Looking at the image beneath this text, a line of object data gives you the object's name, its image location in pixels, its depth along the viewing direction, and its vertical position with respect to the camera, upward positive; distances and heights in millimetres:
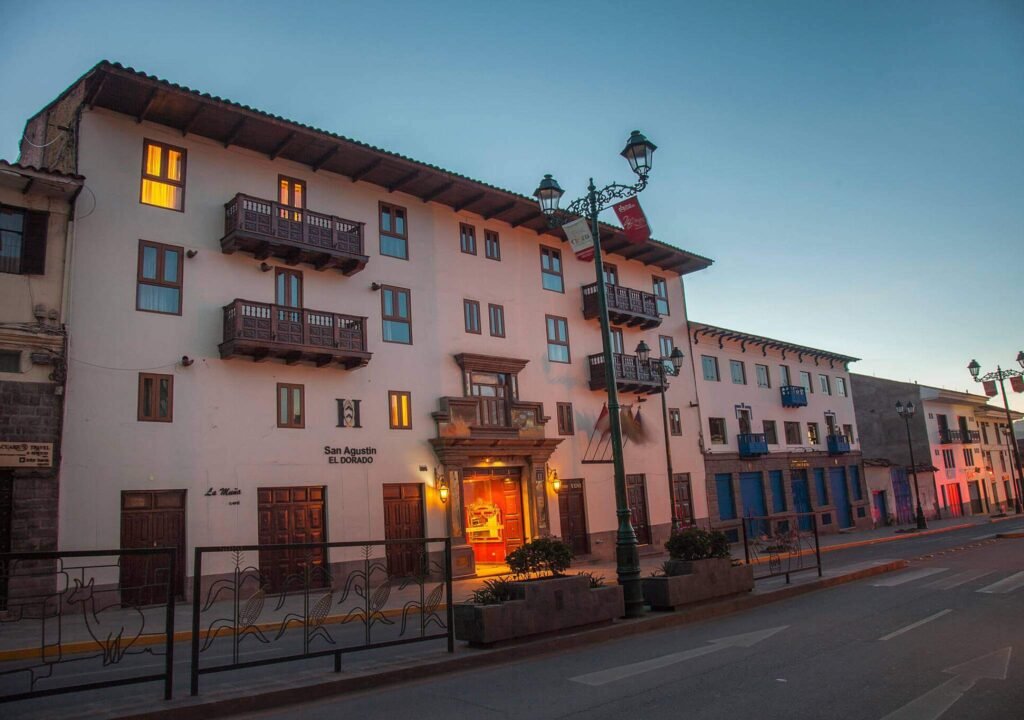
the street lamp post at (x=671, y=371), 26859 +4628
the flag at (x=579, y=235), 13516 +4822
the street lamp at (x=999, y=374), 37750 +5232
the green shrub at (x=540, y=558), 10578 -871
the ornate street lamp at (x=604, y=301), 11727 +3553
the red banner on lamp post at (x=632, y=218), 13961 +5245
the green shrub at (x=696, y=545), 12961 -993
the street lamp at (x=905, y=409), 36594 +3455
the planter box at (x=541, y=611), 9469 -1558
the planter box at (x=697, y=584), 12078 -1633
